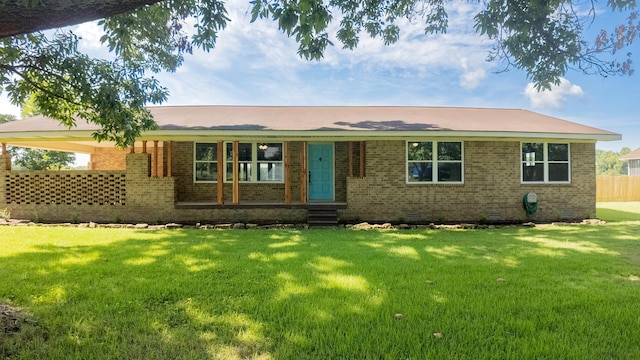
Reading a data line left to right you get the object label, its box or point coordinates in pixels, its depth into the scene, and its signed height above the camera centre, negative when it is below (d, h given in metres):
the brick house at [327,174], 11.44 +0.12
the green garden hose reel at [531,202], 11.82 -0.85
